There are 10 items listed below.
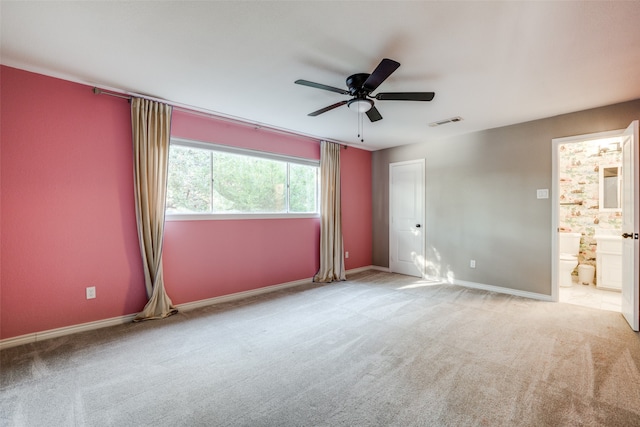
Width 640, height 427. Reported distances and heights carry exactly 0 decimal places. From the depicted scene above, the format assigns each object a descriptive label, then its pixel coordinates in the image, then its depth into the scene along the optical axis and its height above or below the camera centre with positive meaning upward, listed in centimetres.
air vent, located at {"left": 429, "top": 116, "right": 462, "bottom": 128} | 387 +129
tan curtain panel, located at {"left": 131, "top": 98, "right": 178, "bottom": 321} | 310 +28
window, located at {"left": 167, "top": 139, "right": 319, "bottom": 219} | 354 +41
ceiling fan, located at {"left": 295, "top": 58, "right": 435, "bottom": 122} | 225 +107
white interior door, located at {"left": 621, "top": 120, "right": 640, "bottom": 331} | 287 -20
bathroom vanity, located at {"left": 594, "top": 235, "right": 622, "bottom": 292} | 423 -84
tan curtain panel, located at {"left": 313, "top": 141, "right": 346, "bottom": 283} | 491 -16
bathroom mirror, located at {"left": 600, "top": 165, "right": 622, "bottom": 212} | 454 +36
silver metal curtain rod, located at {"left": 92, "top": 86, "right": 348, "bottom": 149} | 293 +129
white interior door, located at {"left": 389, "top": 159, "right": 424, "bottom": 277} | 522 -15
